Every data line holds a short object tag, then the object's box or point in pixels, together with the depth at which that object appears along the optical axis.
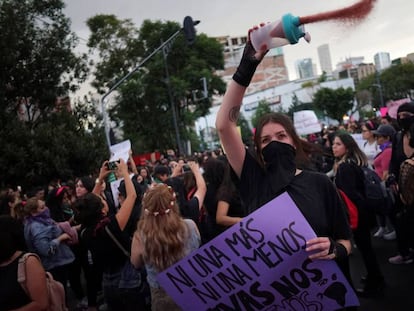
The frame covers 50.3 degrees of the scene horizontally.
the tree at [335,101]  55.12
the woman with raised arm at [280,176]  2.17
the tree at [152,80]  29.06
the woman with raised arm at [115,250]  3.77
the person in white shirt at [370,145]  7.72
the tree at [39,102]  13.53
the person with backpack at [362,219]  4.96
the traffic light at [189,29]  12.45
